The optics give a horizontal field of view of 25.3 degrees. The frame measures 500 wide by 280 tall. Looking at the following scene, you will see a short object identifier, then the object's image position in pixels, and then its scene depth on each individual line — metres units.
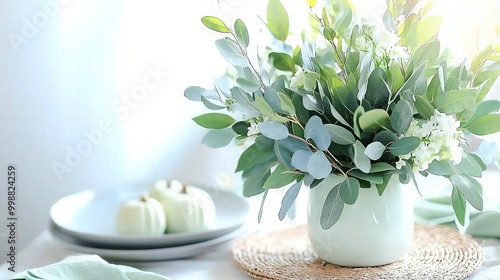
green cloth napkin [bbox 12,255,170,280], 1.34
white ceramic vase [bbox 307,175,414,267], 1.42
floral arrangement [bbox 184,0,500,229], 1.33
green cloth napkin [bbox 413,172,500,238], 1.60
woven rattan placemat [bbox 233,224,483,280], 1.42
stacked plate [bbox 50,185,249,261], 1.53
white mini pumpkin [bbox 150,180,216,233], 1.61
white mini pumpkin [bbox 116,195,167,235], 1.59
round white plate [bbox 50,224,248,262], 1.52
